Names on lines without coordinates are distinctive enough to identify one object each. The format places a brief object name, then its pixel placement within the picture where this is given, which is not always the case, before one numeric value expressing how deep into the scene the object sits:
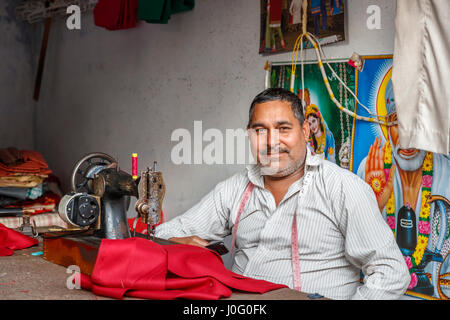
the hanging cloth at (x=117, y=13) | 4.05
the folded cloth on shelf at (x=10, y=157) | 3.76
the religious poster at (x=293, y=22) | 2.87
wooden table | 1.66
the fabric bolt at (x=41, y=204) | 3.84
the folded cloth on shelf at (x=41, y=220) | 3.50
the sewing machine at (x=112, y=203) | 2.00
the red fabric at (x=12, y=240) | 2.39
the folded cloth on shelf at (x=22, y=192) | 3.72
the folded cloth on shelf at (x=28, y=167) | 3.71
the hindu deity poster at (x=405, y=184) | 2.46
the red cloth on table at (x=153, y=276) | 1.64
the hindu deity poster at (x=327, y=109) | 2.85
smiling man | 2.22
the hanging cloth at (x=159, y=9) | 3.60
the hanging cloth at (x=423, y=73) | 2.14
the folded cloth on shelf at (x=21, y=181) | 3.73
